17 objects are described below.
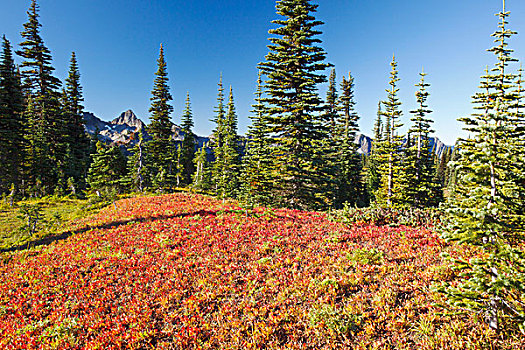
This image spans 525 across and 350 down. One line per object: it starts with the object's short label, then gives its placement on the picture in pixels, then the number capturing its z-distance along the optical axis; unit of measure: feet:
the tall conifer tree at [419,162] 107.24
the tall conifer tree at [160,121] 134.21
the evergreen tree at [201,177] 128.68
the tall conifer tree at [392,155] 99.45
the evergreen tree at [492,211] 13.26
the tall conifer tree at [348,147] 142.31
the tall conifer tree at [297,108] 70.23
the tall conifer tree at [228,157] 112.98
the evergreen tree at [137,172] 108.47
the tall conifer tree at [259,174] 74.64
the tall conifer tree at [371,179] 168.76
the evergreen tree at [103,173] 96.27
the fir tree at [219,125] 143.84
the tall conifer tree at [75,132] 121.64
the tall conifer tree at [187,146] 168.76
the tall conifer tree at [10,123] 101.14
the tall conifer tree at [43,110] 112.98
